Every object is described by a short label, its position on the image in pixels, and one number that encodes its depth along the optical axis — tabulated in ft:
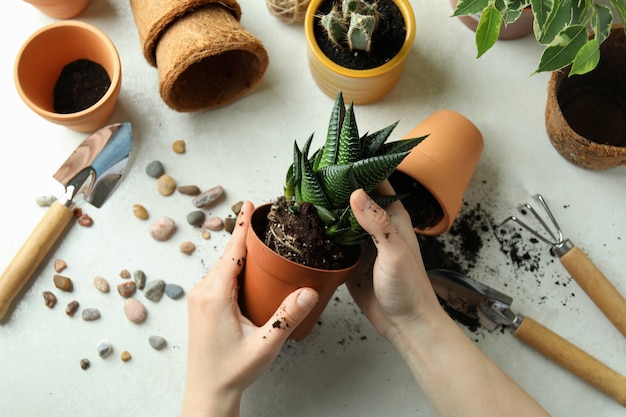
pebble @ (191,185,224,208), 3.48
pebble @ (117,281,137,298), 3.38
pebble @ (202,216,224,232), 3.46
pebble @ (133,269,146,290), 3.40
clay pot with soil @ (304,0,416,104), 3.26
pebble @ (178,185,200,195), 3.50
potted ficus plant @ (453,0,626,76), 2.25
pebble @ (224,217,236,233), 3.45
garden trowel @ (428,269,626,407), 3.22
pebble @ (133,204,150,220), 3.47
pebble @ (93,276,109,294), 3.39
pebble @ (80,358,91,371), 3.31
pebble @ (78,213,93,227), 3.46
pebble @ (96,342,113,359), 3.32
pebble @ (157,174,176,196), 3.51
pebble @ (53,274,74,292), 3.37
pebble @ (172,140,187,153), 3.57
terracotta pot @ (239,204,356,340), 2.50
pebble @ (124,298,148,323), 3.35
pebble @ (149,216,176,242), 3.44
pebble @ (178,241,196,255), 3.43
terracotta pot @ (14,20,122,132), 3.28
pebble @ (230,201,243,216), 3.49
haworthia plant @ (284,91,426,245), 2.32
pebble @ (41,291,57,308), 3.38
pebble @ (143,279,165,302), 3.37
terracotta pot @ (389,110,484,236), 3.04
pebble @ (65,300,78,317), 3.36
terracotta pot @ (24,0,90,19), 3.48
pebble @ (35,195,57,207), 3.50
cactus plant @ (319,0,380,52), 3.01
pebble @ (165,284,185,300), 3.37
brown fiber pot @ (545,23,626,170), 3.39
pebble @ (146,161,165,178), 3.52
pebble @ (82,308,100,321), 3.36
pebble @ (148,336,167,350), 3.32
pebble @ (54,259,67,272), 3.41
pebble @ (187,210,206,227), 3.46
